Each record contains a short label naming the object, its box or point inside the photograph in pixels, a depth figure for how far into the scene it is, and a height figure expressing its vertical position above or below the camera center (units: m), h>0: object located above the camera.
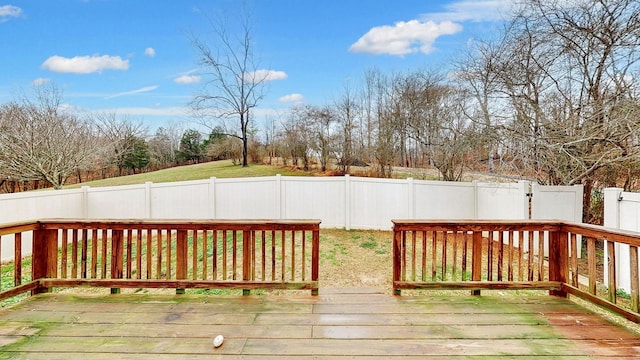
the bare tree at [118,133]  15.03 +2.49
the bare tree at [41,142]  9.81 +1.21
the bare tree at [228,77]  14.40 +4.76
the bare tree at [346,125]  12.71 +2.15
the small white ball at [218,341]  2.26 -1.09
